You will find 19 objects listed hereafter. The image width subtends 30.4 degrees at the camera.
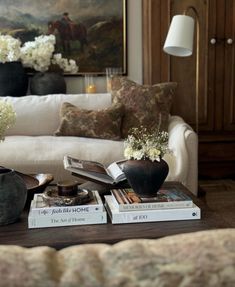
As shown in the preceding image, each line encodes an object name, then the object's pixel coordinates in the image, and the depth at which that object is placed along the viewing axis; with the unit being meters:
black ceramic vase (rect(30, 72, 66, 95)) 3.85
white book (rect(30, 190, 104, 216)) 1.56
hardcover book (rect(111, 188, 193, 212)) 1.60
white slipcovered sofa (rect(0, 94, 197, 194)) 2.81
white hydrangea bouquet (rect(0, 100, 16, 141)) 1.76
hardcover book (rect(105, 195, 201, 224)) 1.58
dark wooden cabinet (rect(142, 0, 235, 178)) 3.98
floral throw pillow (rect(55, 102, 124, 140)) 3.32
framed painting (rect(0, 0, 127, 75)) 4.07
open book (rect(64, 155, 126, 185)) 1.88
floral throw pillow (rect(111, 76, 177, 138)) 3.41
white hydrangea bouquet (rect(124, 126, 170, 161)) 1.70
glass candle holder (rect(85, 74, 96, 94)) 4.06
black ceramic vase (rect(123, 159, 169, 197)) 1.68
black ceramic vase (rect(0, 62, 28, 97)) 3.70
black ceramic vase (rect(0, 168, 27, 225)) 1.55
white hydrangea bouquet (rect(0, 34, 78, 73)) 3.63
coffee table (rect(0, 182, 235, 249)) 1.43
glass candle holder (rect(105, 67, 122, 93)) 4.10
